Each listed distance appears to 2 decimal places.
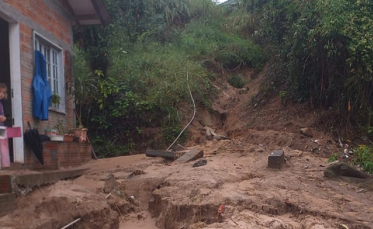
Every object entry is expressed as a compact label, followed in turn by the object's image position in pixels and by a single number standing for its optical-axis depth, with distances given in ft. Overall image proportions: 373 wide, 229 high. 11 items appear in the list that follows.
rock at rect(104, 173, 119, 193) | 21.02
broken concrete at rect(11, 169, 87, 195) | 16.98
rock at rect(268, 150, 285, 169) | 23.75
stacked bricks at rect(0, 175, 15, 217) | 15.78
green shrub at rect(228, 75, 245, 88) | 48.69
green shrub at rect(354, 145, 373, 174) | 24.57
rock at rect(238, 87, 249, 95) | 46.56
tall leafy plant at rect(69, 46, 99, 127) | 30.45
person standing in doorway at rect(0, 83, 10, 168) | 16.58
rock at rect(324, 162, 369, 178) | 22.88
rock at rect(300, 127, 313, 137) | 31.37
